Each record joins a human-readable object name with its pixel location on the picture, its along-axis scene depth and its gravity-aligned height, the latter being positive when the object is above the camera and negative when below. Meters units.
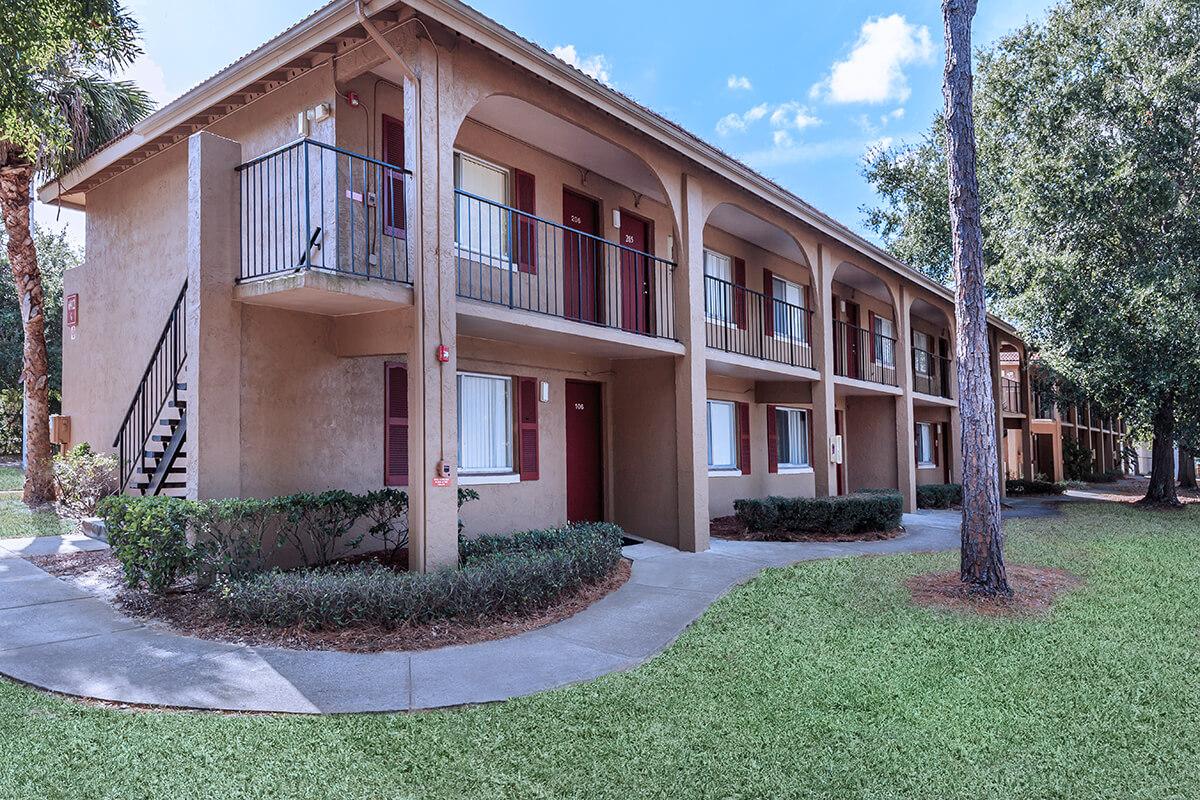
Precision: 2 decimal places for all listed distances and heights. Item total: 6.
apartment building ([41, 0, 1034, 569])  7.57 +1.94
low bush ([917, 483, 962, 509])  19.89 -1.64
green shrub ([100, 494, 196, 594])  6.70 -0.86
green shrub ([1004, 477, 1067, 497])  25.97 -1.90
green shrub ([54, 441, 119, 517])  10.23 -0.43
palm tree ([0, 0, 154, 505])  11.85 +4.83
